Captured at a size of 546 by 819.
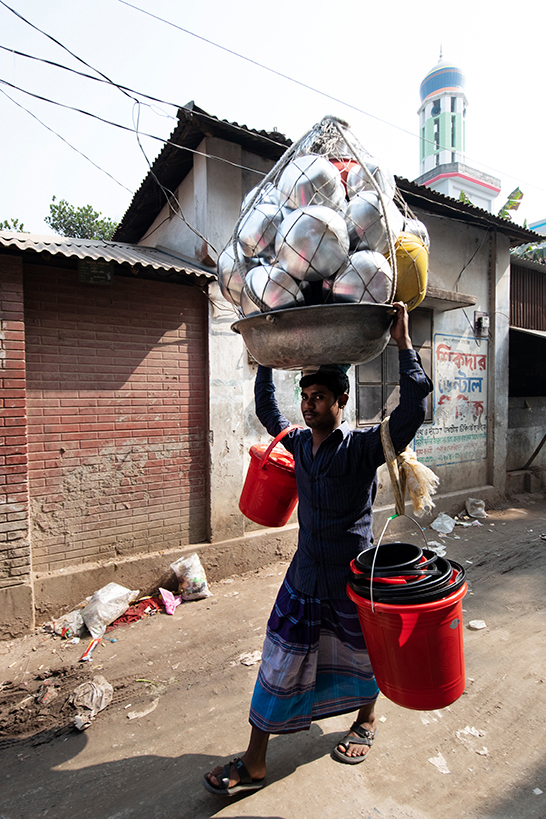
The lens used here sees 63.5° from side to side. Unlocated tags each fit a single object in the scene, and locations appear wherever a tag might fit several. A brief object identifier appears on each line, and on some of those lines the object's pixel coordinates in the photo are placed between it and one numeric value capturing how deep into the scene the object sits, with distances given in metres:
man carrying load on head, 1.97
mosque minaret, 38.75
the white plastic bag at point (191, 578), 4.10
